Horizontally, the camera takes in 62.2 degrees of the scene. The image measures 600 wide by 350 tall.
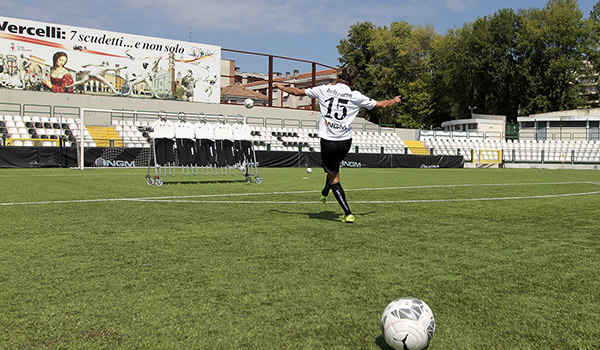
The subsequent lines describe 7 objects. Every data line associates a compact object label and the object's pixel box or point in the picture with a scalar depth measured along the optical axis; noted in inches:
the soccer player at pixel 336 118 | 271.1
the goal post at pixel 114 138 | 936.3
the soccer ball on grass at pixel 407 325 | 95.6
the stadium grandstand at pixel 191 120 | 1189.1
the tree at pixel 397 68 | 2662.4
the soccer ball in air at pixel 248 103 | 616.4
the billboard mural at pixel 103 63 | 1277.1
